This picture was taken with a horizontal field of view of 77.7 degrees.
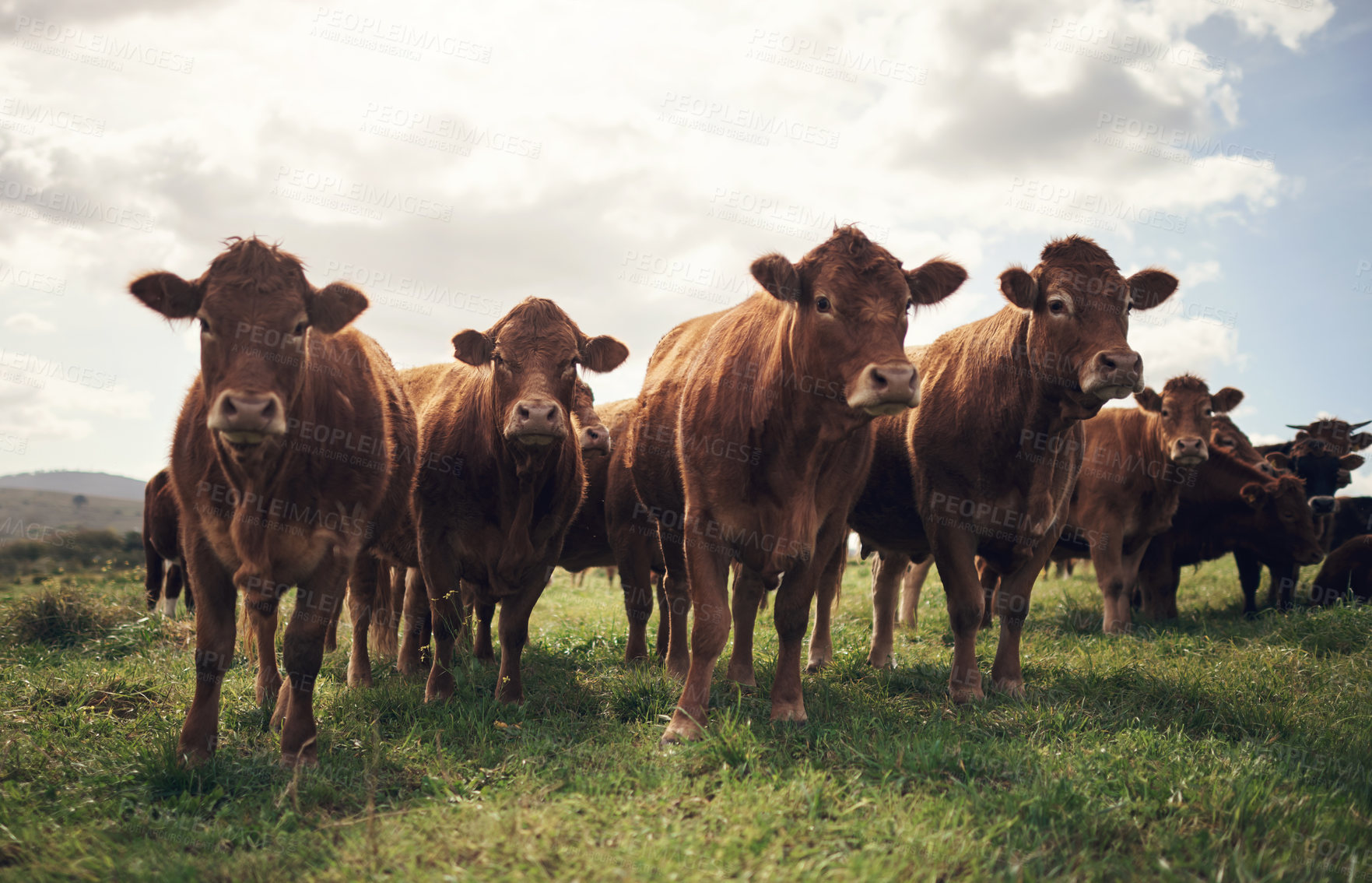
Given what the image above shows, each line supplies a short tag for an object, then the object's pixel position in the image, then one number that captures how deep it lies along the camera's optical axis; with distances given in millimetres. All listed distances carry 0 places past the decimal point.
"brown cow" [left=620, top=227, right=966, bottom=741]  4895
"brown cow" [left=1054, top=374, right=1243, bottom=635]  9851
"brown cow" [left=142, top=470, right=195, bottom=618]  10116
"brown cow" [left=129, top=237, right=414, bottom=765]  4477
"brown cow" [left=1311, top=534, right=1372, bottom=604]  10047
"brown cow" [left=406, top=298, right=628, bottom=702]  6051
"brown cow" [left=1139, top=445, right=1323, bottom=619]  11062
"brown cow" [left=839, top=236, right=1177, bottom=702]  5949
